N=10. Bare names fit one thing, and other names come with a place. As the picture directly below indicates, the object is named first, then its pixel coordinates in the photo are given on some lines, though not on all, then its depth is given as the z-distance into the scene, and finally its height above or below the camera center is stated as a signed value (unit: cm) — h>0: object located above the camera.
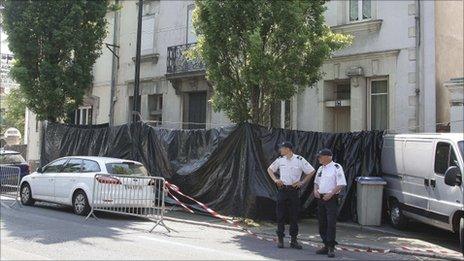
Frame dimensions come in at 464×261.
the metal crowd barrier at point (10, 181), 1533 -68
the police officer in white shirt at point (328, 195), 871 -48
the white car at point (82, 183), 1232 -57
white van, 982 -21
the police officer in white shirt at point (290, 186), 927 -37
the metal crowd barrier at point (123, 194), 1229 -75
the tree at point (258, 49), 1276 +270
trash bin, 1223 -75
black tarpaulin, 1277 +7
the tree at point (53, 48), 1956 +398
